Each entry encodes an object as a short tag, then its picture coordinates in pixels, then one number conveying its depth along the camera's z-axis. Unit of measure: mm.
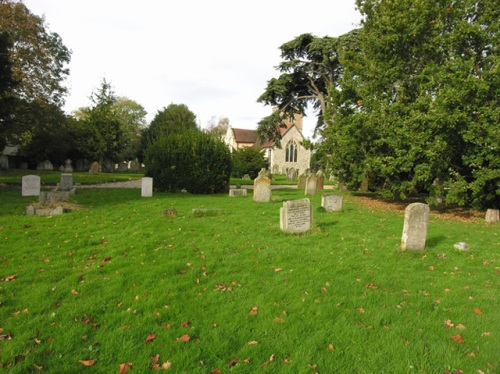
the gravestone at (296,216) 8469
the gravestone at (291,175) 39344
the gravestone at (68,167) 36338
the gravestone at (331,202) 12672
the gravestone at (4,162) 33572
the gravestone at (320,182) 23656
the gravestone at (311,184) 19817
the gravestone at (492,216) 12758
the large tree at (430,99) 12469
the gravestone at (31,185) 13484
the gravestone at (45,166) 36703
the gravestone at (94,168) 33375
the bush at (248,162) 37812
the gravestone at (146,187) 15562
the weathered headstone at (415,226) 7215
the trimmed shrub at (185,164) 19016
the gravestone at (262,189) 14648
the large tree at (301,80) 25047
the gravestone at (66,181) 17422
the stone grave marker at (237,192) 17297
